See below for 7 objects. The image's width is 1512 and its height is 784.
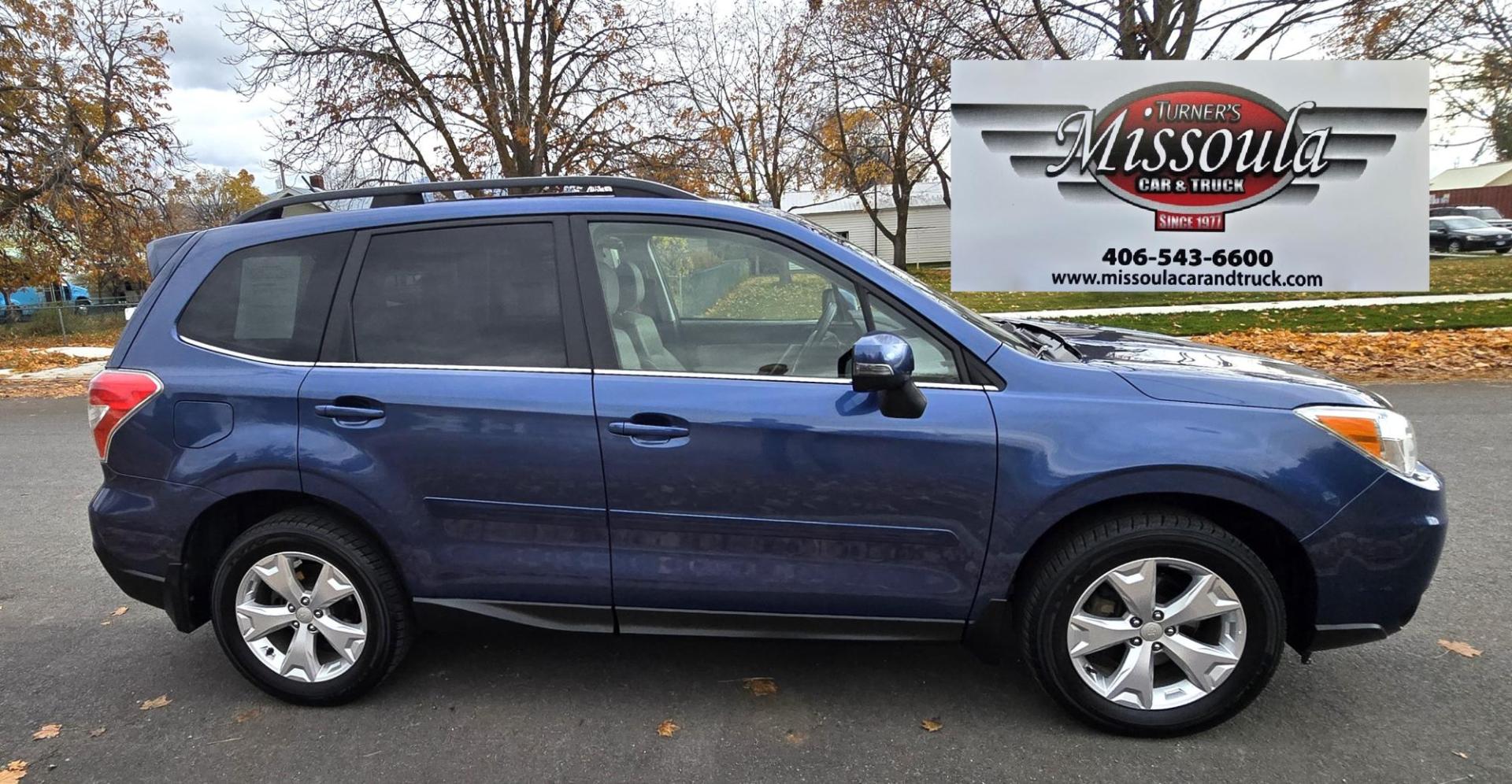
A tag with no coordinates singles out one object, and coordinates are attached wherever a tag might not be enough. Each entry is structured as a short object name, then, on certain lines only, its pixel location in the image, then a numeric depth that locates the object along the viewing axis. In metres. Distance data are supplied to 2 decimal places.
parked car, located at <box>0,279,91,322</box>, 23.92
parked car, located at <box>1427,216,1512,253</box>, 32.25
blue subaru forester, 2.67
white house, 44.41
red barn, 50.44
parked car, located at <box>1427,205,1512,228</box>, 35.88
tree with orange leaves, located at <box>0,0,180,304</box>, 18.72
